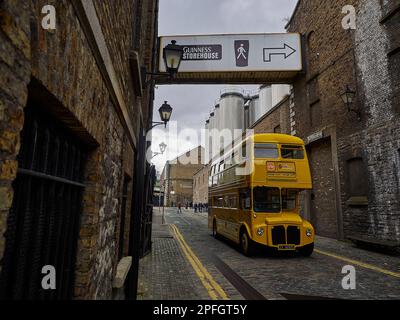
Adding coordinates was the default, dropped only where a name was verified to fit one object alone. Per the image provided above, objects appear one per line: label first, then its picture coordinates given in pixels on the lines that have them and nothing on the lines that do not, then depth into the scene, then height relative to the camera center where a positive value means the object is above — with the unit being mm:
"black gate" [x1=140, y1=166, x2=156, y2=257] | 8289 -391
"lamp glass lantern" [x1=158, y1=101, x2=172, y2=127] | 8610 +2816
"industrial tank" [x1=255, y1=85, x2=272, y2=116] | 28047 +10796
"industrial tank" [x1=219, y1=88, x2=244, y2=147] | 32797 +11029
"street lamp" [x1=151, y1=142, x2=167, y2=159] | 15369 +3107
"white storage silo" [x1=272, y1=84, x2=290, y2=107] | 25203 +10312
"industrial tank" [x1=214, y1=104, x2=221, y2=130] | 34562 +10785
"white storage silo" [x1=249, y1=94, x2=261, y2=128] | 31453 +10967
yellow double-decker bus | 8938 +383
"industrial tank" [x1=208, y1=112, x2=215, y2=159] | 37903 +9946
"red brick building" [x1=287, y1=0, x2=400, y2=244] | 10164 +3839
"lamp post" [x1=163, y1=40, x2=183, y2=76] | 5121 +2680
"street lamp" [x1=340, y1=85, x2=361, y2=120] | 11688 +4531
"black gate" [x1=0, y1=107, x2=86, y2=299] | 1507 -83
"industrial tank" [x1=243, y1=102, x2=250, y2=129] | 32738 +10322
